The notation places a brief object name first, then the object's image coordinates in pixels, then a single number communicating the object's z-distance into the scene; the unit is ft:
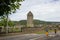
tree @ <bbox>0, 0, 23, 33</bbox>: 34.51
